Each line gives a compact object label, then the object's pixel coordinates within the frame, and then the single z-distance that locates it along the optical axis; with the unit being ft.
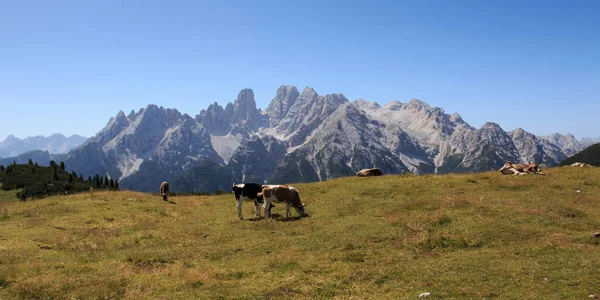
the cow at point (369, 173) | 151.53
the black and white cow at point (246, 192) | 102.18
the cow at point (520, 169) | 127.34
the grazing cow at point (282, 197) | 96.17
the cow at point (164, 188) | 146.74
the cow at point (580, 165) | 138.45
